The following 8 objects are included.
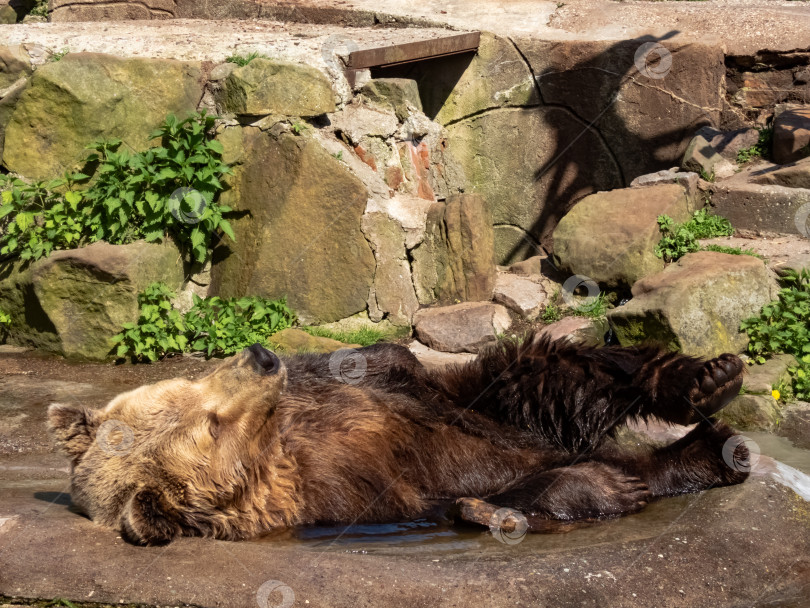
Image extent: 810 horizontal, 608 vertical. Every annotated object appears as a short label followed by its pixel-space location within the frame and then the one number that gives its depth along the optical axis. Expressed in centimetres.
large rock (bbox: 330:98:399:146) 764
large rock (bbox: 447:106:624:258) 867
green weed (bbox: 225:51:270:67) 740
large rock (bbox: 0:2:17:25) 1189
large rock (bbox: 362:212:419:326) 730
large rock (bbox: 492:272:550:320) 731
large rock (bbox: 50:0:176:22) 943
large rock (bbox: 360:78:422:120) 787
